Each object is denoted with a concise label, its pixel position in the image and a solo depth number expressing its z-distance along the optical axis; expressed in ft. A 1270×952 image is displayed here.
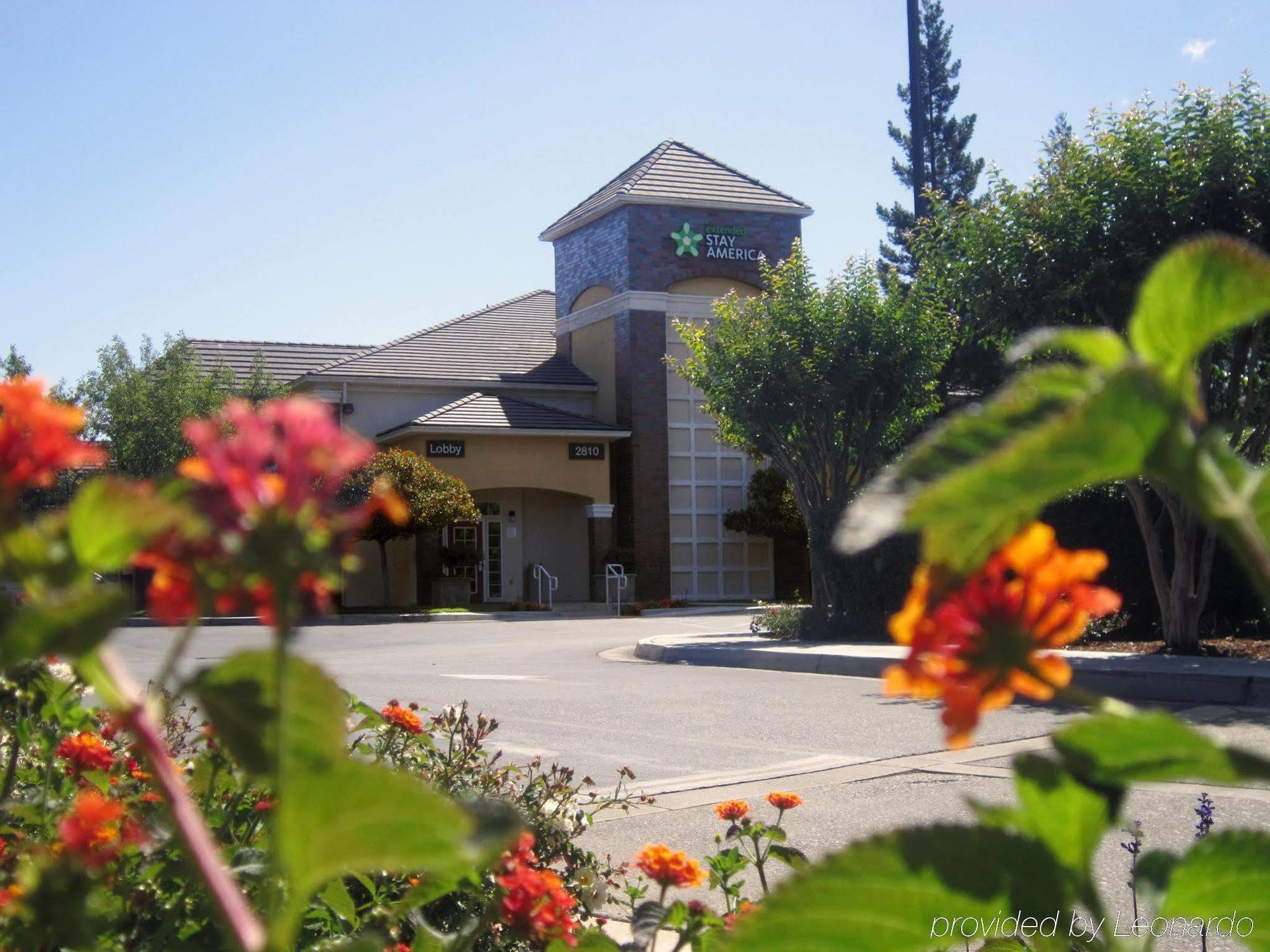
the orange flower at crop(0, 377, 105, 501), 1.70
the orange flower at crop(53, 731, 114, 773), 6.91
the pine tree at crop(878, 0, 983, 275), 128.16
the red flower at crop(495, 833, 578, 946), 4.73
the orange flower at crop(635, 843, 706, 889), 6.70
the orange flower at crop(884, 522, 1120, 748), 1.71
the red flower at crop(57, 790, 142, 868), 2.36
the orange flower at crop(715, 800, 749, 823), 9.25
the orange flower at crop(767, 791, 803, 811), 10.06
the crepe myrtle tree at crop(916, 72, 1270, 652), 38.86
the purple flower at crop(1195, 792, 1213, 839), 9.19
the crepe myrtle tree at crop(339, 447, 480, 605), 81.97
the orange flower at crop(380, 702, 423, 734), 9.80
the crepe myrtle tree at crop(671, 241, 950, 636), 58.34
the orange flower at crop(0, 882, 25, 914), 3.71
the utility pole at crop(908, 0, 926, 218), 84.23
